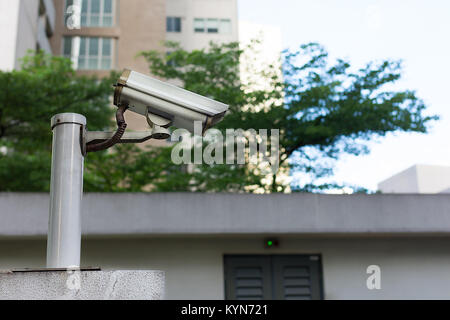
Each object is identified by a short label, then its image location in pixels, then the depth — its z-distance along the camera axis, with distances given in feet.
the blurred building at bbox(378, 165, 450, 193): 140.36
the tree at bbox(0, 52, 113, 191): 54.03
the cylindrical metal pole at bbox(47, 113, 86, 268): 9.17
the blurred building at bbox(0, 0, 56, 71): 67.21
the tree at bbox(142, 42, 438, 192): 58.80
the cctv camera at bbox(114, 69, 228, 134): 9.55
